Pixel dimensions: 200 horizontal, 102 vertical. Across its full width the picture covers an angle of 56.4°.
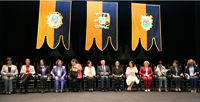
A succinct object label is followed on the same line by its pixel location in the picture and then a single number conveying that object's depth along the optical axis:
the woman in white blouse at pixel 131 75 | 6.87
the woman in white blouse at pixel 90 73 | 6.89
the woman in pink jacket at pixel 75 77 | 6.68
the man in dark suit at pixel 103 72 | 7.04
